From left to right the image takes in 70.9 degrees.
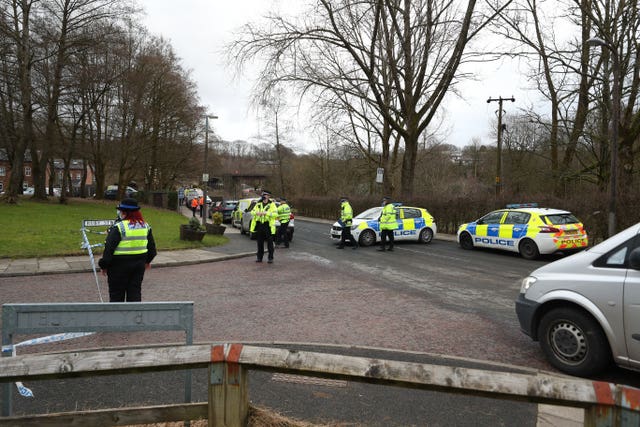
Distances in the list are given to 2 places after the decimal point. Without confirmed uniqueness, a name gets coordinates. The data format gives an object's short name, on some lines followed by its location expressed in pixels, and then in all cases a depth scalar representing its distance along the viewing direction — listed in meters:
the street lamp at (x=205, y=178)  21.98
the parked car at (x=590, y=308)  3.96
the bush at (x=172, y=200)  37.78
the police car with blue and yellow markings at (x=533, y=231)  12.84
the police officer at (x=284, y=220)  15.41
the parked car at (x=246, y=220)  19.90
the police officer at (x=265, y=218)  11.63
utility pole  28.03
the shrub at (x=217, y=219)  18.48
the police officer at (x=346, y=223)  14.95
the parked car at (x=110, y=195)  41.71
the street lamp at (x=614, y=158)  14.26
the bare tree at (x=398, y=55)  19.12
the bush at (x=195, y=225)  15.62
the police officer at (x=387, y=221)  14.17
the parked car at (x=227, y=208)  28.45
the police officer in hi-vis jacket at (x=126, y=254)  5.32
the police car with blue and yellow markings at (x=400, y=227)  16.31
